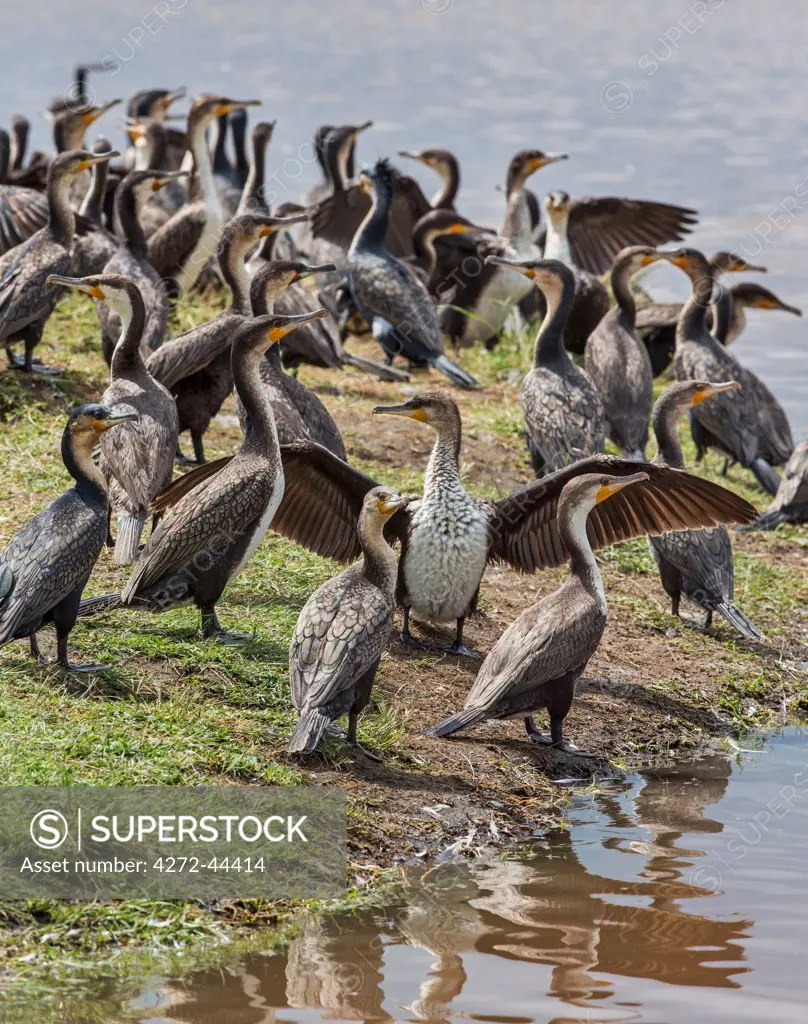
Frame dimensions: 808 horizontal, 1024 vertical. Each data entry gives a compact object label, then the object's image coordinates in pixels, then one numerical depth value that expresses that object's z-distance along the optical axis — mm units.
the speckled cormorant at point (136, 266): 19219
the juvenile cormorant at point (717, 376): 20687
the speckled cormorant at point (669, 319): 24437
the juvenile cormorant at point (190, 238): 23109
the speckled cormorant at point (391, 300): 22969
